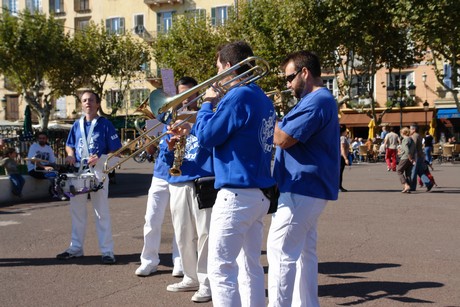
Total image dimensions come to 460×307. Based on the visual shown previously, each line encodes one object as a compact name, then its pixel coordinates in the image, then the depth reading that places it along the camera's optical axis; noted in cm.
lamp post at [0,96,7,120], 5304
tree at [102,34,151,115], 4656
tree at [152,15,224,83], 3912
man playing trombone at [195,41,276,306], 425
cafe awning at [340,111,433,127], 4500
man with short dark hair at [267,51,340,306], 464
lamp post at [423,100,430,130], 4046
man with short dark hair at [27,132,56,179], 1520
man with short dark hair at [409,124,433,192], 1632
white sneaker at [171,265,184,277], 681
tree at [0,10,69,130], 3959
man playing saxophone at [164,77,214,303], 589
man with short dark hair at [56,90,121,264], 760
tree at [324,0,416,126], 3077
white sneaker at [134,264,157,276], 686
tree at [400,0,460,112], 2591
